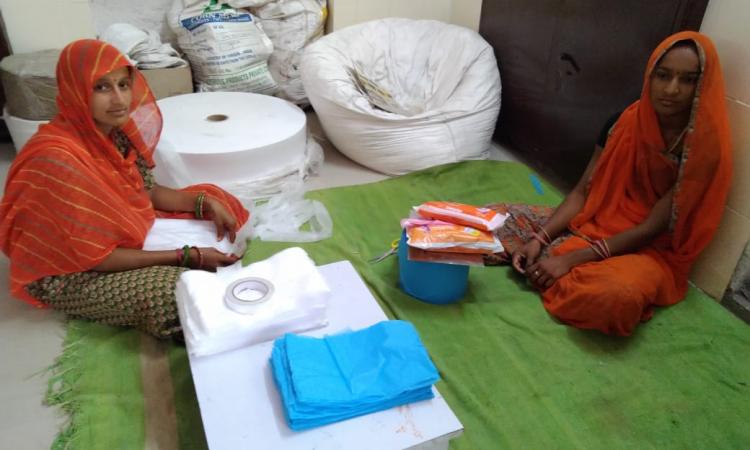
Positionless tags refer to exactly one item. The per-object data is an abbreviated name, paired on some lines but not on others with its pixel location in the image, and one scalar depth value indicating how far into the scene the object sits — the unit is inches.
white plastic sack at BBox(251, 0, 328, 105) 117.2
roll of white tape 46.7
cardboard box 108.3
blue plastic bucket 65.2
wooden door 76.8
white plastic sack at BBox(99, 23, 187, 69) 105.0
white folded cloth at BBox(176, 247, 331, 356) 45.1
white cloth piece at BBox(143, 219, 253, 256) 64.7
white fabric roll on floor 82.9
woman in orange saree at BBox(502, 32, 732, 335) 59.8
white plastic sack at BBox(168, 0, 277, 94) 110.1
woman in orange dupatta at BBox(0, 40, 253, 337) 54.6
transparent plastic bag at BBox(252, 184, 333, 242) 79.4
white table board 39.1
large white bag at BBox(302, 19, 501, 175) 97.6
